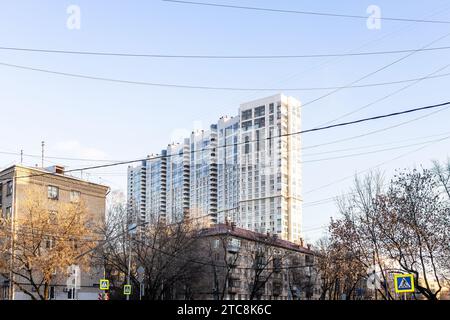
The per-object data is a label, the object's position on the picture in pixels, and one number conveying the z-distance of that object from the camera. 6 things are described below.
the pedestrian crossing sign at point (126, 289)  45.16
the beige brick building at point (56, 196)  58.50
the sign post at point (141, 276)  48.22
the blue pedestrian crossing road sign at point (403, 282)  24.62
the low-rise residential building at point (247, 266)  75.31
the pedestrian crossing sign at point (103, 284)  41.73
